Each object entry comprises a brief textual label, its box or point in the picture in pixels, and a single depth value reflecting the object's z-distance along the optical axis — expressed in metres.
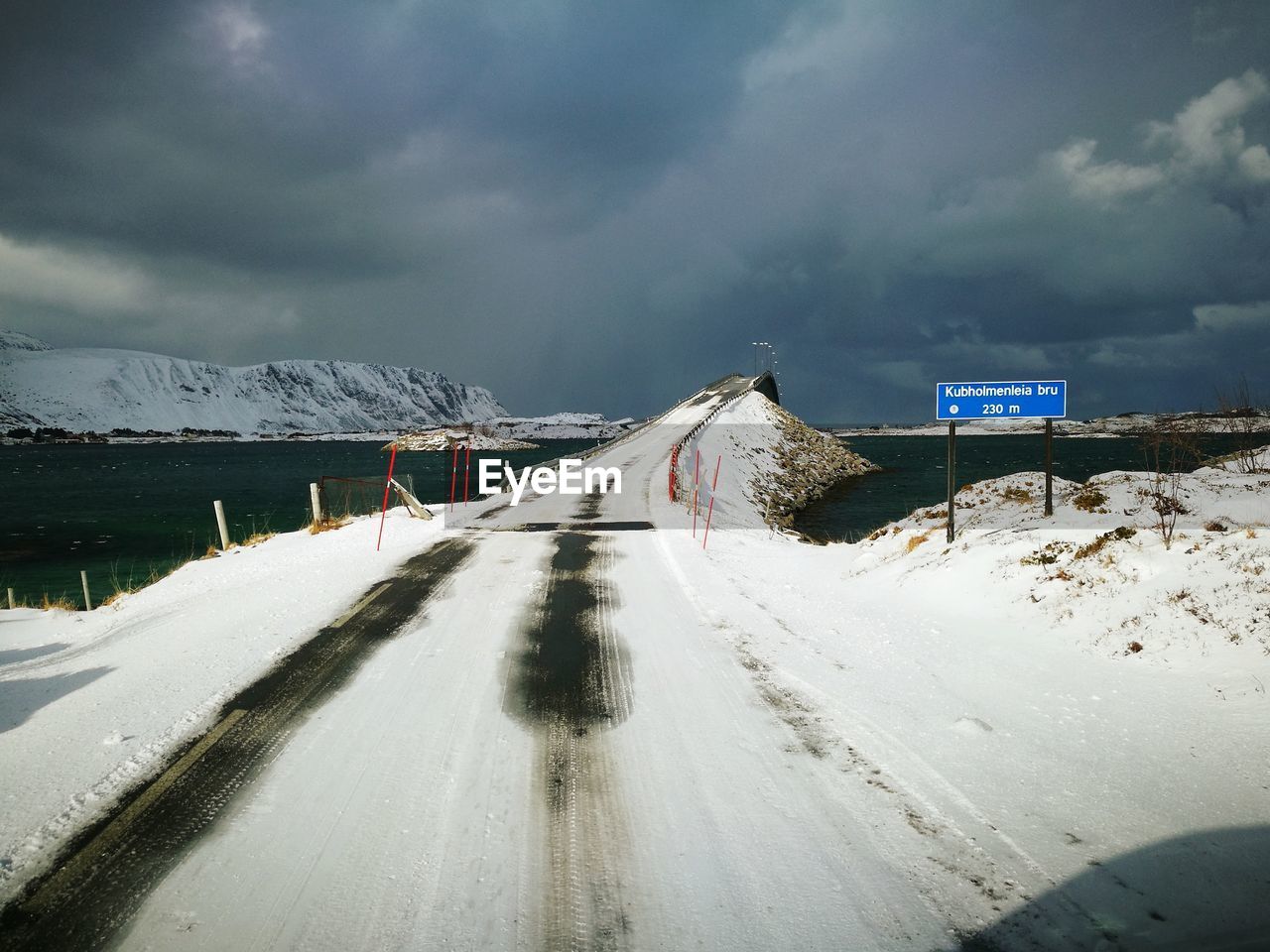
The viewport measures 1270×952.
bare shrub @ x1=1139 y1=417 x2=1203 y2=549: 11.12
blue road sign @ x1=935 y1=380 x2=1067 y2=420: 11.11
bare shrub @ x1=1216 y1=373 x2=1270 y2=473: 13.26
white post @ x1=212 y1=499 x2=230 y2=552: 16.66
